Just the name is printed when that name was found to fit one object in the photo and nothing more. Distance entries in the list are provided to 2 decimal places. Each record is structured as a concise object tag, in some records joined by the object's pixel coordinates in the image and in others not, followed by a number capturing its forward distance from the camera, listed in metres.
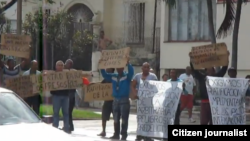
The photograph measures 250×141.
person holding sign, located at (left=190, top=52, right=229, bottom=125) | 14.33
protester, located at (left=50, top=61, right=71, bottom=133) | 15.53
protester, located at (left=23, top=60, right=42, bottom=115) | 15.88
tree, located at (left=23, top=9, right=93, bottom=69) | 30.44
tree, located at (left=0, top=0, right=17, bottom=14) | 20.52
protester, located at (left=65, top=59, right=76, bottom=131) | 16.52
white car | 9.23
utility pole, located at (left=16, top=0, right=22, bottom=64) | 20.20
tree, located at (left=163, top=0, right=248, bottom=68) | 18.73
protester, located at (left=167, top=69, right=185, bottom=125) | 14.96
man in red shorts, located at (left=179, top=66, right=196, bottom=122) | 19.86
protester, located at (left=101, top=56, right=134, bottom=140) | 15.27
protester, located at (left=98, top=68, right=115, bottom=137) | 16.23
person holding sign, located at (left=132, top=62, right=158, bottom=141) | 15.06
